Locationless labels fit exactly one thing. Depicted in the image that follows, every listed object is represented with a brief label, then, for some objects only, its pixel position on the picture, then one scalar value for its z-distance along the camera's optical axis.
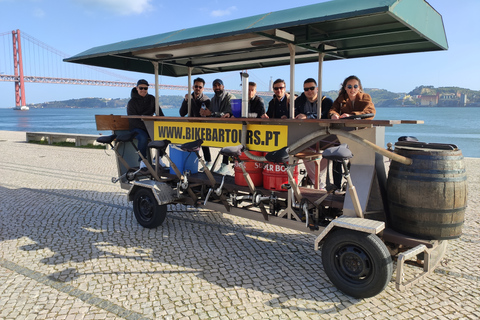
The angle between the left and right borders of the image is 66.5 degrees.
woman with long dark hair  4.32
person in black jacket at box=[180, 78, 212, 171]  6.83
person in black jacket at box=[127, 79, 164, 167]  6.30
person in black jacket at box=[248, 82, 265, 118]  6.02
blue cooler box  5.78
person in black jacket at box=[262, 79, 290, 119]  5.82
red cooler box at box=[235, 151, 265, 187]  4.92
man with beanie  6.22
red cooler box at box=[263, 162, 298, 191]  4.64
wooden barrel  3.23
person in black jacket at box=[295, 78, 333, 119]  5.30
